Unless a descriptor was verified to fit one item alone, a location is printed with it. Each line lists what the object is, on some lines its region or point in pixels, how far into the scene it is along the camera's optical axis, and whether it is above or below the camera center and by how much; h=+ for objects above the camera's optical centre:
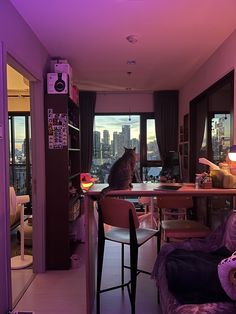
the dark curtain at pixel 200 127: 3.93 +0.32
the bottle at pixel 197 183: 2.25 -0.30
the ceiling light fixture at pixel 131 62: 3.52 +1.16
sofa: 1.52 -0.86
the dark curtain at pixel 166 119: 5.41 +0.59
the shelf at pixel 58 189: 3.05 -0.46
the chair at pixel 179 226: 2.94 -0.90
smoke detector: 2.73 +1.15
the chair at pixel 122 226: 2.03 -0.62
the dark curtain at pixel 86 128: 5.41 +0.42
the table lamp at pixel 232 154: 2.22 -0.06
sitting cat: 2.19 -0.22
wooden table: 2.08 -0.37
